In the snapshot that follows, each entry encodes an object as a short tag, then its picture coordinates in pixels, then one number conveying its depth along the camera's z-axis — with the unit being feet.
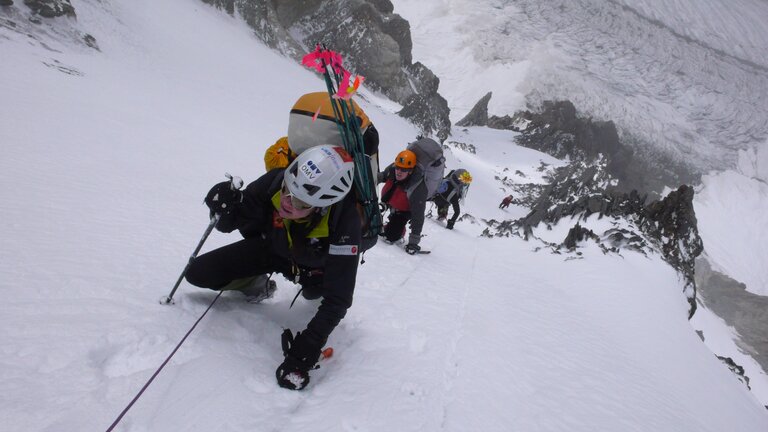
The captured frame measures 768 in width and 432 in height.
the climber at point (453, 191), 37.19
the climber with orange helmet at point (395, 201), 23.32
